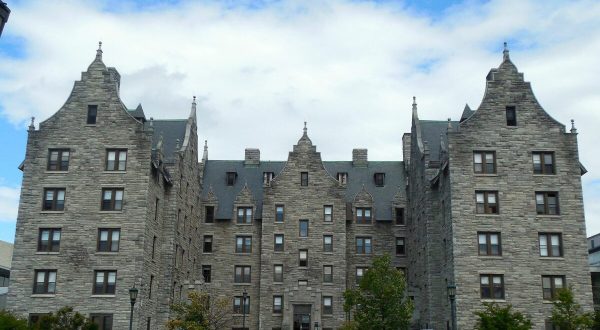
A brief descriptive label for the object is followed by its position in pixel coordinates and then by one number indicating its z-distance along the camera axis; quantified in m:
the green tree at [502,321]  35.91
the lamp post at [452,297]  33.38
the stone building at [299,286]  44.44
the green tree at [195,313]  45.88
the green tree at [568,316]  37.47
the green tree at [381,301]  45.03
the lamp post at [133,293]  32.59
